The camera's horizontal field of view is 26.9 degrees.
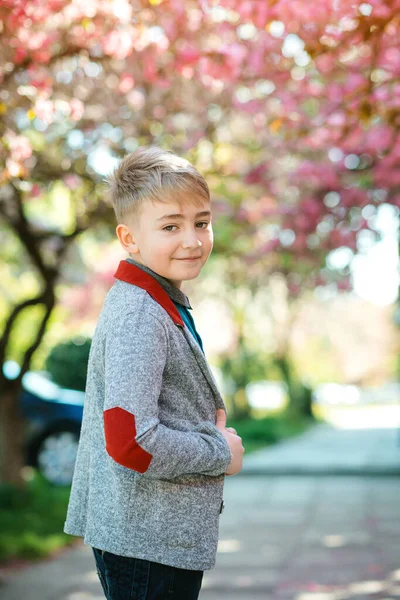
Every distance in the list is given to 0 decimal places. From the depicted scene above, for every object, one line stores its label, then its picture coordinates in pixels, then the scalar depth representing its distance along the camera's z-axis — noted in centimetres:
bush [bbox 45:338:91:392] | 1138
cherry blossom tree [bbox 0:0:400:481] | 454
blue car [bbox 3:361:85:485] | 936
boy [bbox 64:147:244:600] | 176
